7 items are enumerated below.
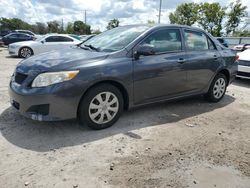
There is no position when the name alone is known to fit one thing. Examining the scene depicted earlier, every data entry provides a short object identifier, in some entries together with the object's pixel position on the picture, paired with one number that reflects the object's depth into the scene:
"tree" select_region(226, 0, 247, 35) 26.72
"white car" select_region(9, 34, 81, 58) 9.55
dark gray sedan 2.58
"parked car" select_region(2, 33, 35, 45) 14.75
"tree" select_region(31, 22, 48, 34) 49.02
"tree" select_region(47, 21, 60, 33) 48.26
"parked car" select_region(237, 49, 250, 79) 5.63
